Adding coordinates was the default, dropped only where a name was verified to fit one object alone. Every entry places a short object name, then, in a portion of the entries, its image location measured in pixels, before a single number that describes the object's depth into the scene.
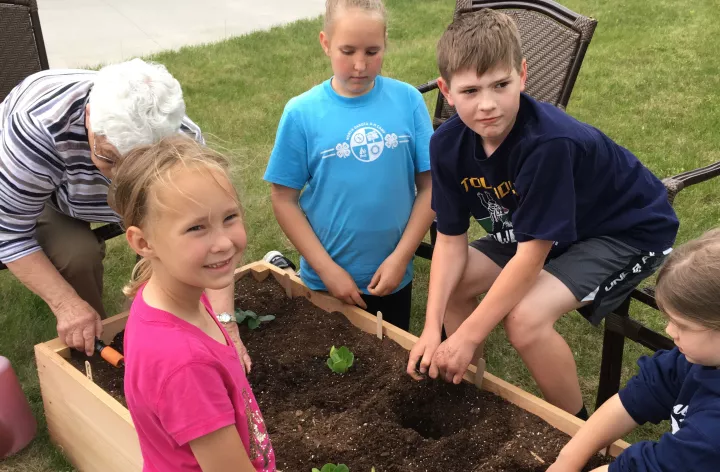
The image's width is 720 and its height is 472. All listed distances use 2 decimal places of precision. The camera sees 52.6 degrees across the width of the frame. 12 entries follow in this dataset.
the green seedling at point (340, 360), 2.50
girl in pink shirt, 1.39
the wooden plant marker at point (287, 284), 3.02
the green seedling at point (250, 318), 2.79
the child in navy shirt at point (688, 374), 1.48
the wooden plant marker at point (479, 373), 2.30
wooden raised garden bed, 2.17
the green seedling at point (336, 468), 1.99
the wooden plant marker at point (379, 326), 2.63
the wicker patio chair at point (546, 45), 3.29
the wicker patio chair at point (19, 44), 3.24
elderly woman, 2.40
